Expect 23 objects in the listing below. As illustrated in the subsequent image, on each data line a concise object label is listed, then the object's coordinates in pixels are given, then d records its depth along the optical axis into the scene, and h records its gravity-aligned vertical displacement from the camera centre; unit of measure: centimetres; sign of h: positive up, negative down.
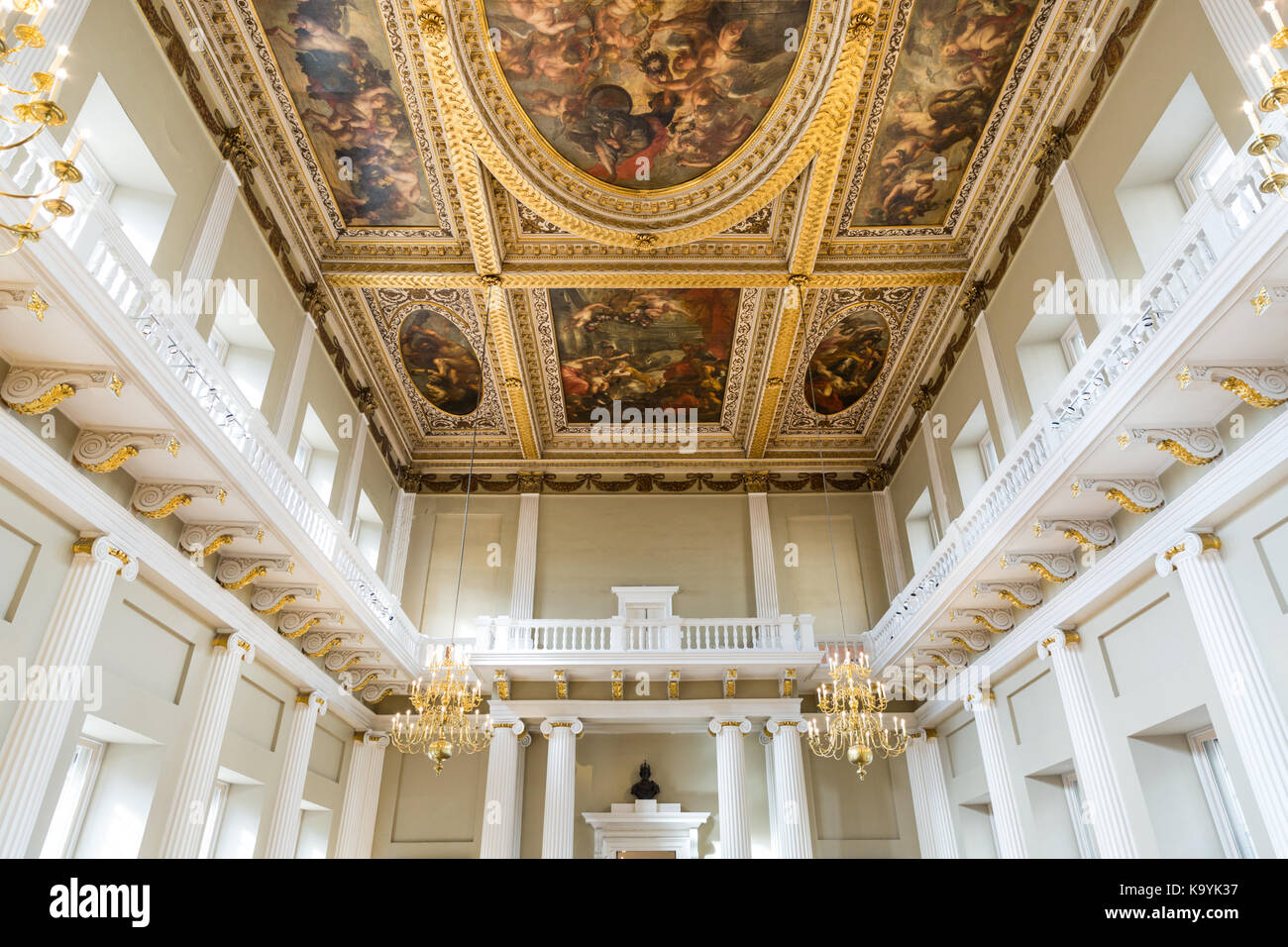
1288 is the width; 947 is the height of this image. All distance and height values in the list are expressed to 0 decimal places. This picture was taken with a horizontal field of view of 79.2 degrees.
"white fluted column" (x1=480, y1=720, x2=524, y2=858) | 1207 +161
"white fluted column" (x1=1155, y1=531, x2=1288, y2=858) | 603 +161
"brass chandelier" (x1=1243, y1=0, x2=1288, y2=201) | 361 +332
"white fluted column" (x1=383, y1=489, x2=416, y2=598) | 1448 +620
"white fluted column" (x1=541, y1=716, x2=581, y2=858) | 1188 +171
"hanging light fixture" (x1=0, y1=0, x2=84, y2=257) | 330 +306
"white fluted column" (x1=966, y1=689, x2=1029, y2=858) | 1023 +148
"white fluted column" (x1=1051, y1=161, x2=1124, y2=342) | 810 +633
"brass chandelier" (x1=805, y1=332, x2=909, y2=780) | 853 +206
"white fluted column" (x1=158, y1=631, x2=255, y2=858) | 810 +156
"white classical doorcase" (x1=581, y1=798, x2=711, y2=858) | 1323 +118
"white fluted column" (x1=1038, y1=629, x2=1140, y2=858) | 809 +144
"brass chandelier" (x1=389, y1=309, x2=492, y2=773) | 866 +224
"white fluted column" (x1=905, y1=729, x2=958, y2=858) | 1241 +156
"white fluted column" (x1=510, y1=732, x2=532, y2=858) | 1266 +169
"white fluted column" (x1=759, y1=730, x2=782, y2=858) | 1267 +174
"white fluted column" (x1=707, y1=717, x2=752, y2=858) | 1179 +168
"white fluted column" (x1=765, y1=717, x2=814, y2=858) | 1199 +162
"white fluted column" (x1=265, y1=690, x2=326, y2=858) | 1018 +156
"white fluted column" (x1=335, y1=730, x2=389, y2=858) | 1229 +164
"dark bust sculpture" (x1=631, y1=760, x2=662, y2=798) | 1346 +181
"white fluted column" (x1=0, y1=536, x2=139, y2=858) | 599 +155
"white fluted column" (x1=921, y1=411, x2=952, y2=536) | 1263 +620
